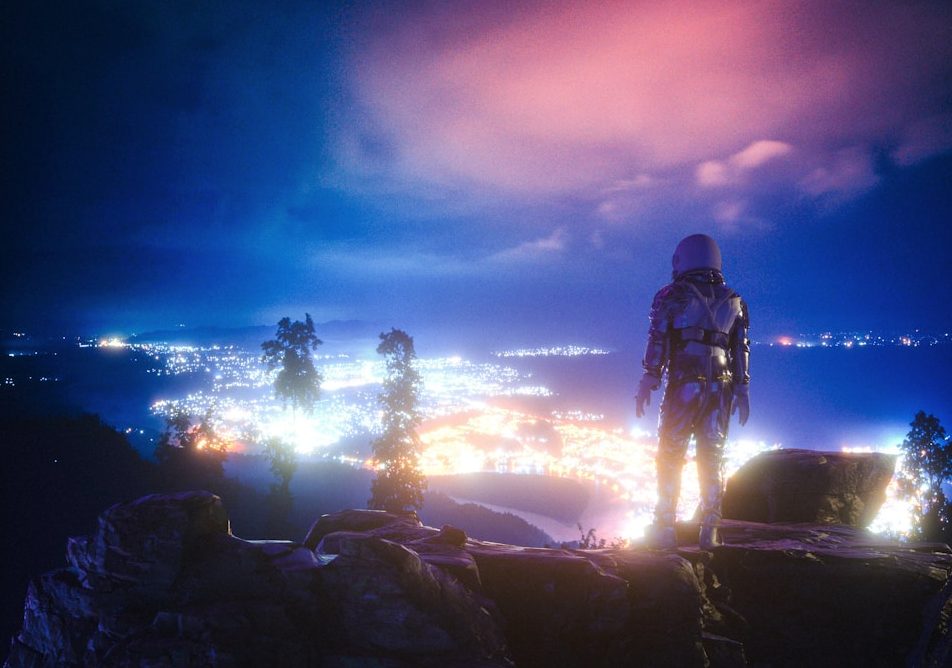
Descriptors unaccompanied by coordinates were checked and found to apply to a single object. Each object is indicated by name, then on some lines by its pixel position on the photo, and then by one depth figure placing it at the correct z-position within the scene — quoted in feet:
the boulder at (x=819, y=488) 28.58
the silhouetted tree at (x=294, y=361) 94.32
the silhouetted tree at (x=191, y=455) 102.53
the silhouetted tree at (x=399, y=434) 78.07
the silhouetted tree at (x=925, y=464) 100.58
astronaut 21.90
